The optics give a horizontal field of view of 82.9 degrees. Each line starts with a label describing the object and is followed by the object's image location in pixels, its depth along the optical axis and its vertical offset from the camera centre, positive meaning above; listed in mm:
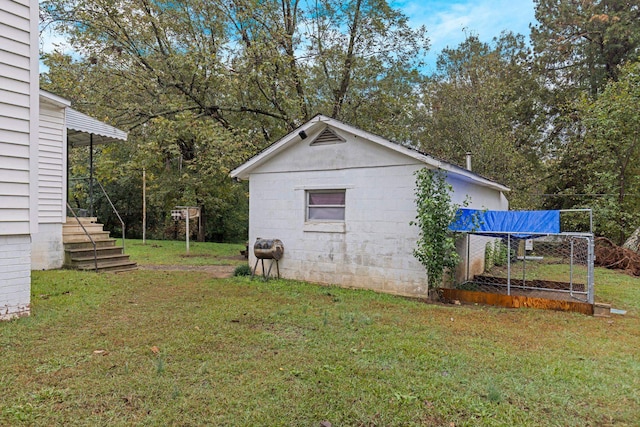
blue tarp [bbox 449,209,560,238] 6105 -68
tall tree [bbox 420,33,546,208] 14773 +4929
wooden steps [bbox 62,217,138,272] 8680 -986
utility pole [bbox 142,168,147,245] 15317 +1598
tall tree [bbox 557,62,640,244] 13125 +2584
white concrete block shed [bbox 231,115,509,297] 7109 +282
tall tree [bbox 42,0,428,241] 12086 +5154
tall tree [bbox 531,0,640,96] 15172 +8082
